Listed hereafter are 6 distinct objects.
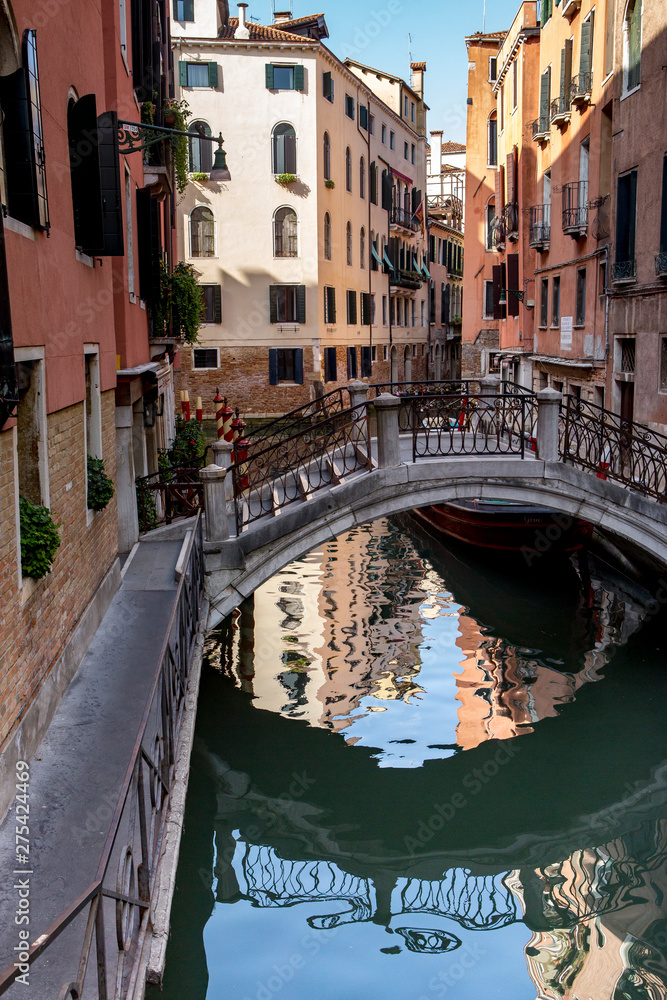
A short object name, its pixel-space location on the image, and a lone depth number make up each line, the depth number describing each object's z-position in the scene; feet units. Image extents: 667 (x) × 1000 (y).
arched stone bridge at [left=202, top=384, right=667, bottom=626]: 34.55
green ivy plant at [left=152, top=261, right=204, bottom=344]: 45.47
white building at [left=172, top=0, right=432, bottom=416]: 101.14
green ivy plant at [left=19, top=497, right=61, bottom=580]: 19.88
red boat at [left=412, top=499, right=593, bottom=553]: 55.98
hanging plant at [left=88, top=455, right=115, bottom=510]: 29.09
